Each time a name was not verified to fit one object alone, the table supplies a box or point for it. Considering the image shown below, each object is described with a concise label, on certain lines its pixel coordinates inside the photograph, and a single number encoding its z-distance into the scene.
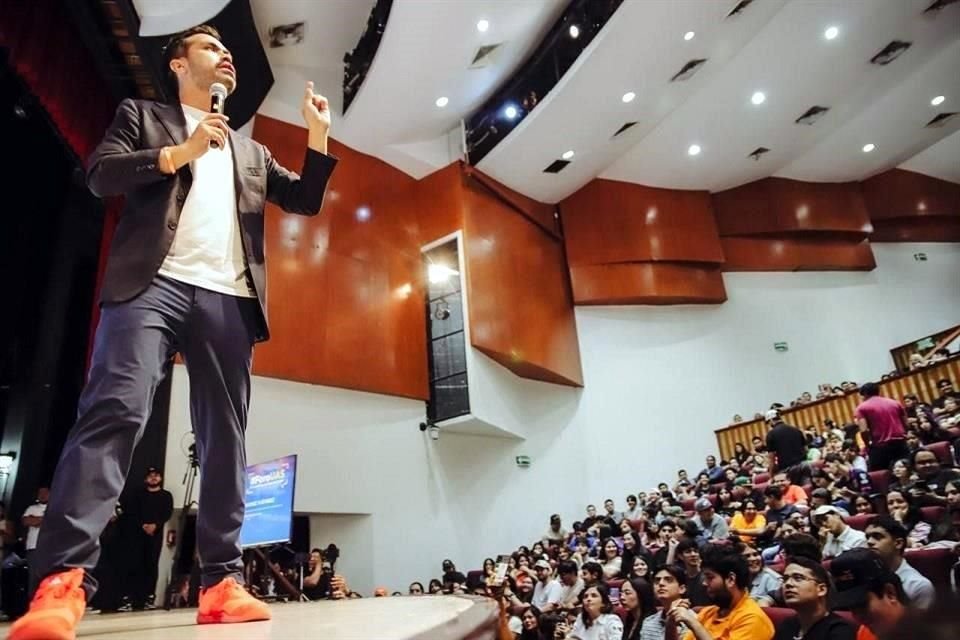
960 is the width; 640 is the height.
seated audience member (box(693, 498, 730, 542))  5.15
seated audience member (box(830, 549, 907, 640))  2.44
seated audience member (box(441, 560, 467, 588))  6.53
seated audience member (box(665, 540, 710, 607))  3.79
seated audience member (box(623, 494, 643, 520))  8.20
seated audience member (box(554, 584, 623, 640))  3.86
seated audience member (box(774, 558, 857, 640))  2.38
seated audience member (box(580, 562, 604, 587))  4.98
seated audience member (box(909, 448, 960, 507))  3.92
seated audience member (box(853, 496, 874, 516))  4.52
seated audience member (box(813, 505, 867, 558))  3.76
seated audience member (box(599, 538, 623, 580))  5.55
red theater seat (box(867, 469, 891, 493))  5.06
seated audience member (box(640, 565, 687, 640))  3.49
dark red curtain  4.31
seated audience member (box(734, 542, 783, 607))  3.48
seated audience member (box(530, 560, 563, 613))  5.41
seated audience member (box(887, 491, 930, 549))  3.67
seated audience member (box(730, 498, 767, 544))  4.75
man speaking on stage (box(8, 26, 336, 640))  1.00
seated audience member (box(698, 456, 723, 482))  7.74
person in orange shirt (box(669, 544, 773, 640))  2.79
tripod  5.25
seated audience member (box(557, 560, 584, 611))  5.32
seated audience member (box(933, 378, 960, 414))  6.14
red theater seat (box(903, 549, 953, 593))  3.20
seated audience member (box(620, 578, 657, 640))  3.89
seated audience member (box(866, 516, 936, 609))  2.99
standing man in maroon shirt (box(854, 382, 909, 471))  5.28
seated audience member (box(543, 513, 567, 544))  8.41
